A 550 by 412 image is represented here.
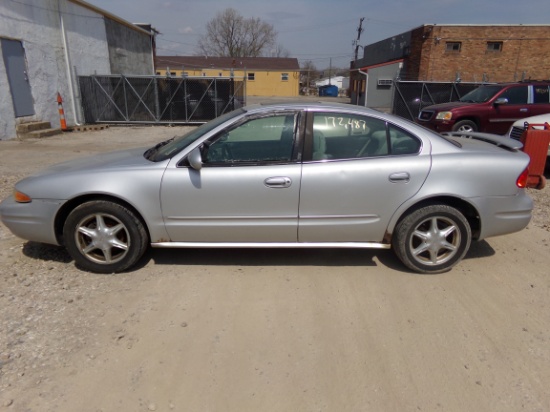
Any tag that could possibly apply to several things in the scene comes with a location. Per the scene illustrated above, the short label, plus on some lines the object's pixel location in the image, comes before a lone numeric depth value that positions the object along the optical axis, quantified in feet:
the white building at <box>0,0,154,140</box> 36.91
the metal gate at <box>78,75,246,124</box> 52.29
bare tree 210.59
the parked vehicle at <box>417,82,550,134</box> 34.32
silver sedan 10.87
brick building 79.61
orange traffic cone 44.86
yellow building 168.25
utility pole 185.68
